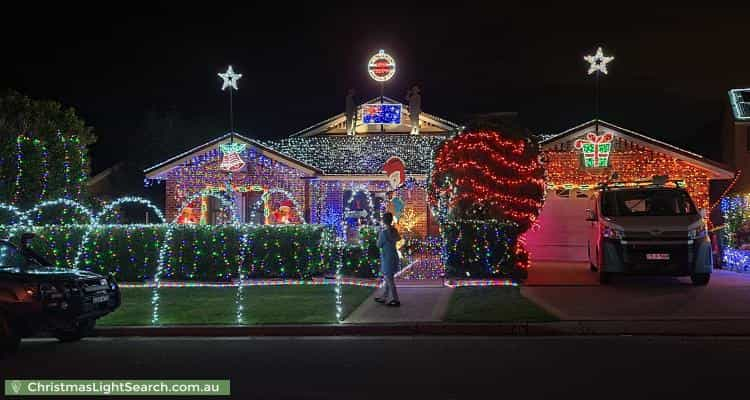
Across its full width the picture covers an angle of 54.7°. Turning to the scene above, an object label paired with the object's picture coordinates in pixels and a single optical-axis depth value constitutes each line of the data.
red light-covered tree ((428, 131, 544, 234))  16.72
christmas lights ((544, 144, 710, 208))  20.16
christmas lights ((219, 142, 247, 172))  23.50
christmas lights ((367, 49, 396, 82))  26.80
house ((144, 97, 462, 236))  23.86
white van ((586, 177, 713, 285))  14.23
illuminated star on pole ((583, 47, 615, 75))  20.39
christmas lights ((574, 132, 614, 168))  20.47
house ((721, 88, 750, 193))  20.61
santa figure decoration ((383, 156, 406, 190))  20.78
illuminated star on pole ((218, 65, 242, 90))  24.17
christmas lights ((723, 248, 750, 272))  17.08
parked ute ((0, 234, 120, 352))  9.19
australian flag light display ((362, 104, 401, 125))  26.31
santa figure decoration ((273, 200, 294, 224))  23.78
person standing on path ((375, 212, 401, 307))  12.62
